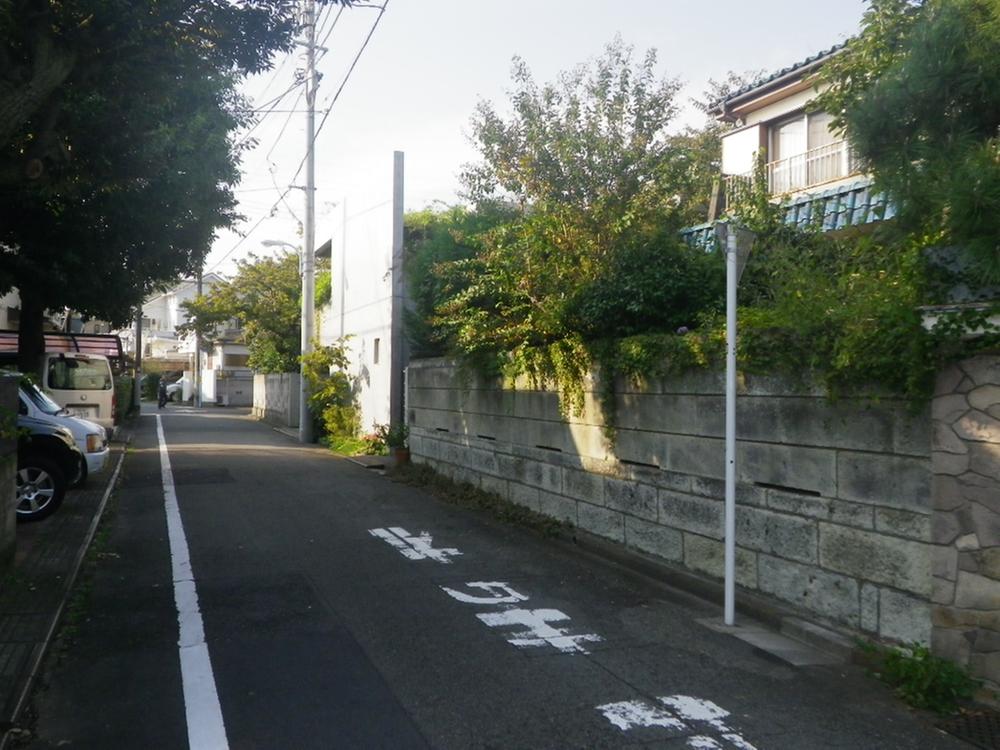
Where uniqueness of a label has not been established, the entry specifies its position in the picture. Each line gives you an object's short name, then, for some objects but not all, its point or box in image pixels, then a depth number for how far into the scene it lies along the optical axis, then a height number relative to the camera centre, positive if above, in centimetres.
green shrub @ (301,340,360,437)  2338 -21
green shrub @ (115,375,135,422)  2844 -53
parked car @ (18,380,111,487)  1220 -75
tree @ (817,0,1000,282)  502 +164
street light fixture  2408 +128
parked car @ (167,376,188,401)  6338 -79
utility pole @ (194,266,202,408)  5178 +0
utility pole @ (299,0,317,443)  2381 +325
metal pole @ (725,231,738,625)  686 -42
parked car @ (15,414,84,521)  1075 -114
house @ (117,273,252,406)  5597 +203
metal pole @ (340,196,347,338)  2505 +314
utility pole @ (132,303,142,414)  3658 +25
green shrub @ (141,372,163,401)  5699 -47
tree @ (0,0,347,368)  730 +269
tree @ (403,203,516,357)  1295 +197
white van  2017 -14
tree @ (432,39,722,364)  952 +189
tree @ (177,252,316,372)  3403 +281
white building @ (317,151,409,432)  1998 +162
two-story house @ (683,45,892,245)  1334 +416
